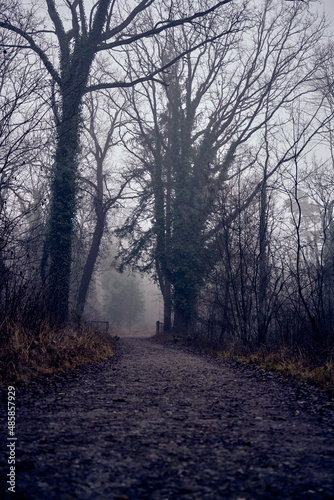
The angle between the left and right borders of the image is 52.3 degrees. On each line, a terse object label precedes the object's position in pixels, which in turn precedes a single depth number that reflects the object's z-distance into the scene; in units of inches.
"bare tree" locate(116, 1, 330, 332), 626.5
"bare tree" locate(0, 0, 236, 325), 436.8
